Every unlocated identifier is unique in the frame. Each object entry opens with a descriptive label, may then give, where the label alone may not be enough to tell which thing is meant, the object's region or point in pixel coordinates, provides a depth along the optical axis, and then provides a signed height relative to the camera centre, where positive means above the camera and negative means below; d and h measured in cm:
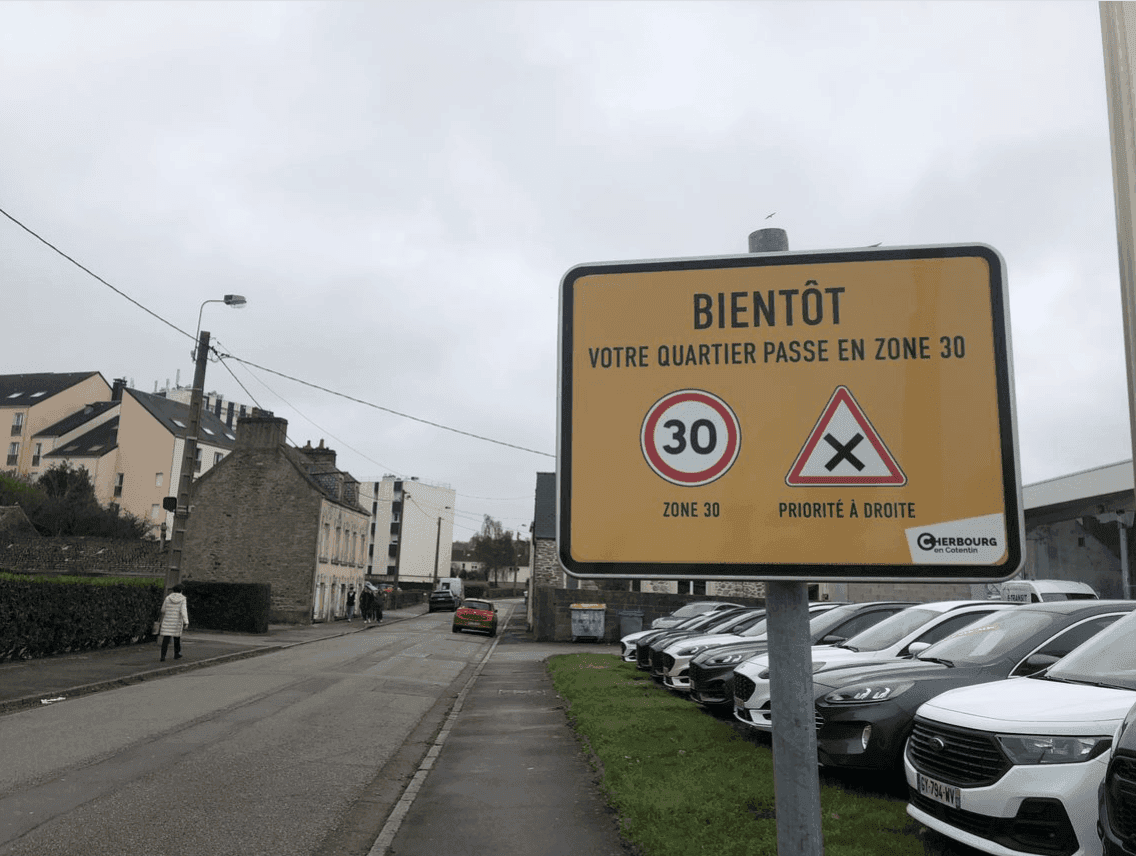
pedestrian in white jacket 1948 -105
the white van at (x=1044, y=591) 1908 -7
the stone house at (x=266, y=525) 4178 +229
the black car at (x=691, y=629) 1797 -102
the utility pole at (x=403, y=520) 9299 +599
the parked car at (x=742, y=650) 1177 -94
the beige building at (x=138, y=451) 6788 +952
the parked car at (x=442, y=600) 5881 -159
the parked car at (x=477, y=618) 3681 -171
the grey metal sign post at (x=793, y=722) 171 -28
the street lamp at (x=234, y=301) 2250 +689
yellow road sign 180 +34
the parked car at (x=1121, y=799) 351 -86
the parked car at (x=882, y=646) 926 -67
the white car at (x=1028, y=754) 475 -96
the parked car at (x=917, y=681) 702 -79
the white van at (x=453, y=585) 7581 -75
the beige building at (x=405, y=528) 9931 +544
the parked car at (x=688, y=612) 2286 -88
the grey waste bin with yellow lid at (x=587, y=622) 3297 -160
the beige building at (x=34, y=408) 7638 +1396
